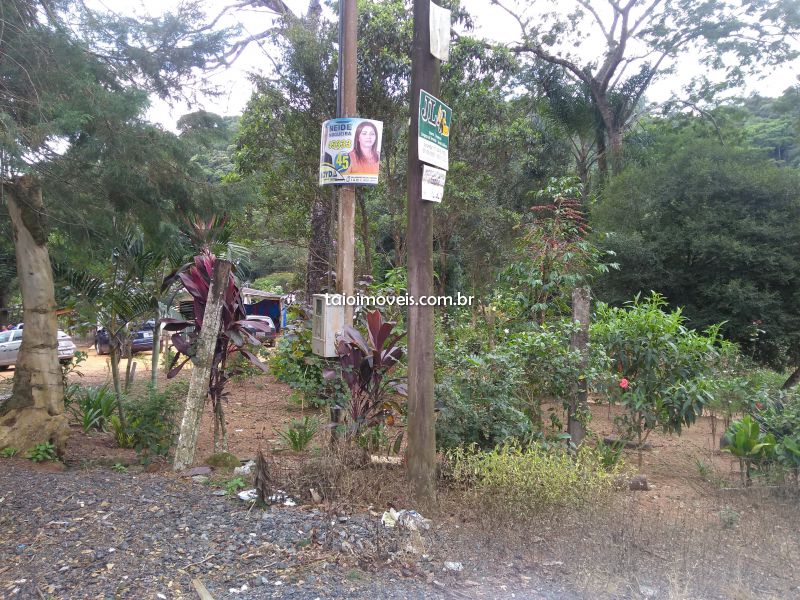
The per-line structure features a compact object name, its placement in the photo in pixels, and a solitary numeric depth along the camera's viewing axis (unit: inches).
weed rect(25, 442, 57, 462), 210.7
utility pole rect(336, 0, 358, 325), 229.9
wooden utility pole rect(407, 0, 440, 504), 181.3
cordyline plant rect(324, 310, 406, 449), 216.7
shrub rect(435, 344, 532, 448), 209.3
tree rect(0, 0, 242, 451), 201.5
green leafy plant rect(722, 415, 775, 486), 214.1
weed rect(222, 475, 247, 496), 178.2
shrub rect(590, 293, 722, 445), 237.5
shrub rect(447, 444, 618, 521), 163.8
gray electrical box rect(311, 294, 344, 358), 220.1
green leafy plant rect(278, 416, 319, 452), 240.5
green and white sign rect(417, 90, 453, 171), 181.9
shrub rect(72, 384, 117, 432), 264.8
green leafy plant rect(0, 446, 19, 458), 210.1
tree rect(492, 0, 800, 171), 741.3
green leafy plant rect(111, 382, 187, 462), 230.8
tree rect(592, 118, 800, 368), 451.5
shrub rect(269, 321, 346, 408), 310.9
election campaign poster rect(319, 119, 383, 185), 225.1
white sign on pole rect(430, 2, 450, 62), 182.5
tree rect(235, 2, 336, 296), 423.2
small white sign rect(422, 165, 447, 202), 183.3
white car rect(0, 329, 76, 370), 674.2
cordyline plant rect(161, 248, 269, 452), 221.0
